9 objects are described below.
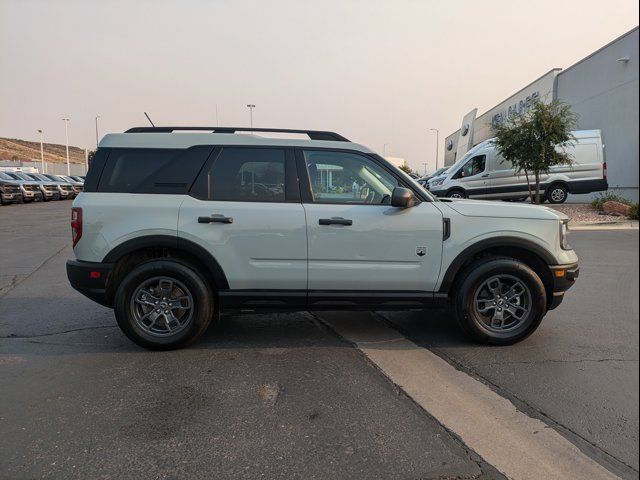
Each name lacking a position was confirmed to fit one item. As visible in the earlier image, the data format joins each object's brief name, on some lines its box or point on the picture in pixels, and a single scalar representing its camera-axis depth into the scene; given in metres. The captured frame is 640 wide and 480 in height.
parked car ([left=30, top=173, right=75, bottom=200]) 30.20
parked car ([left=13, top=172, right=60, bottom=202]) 27.70
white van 16.69
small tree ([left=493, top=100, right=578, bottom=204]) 15.57
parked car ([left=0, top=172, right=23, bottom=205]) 23.34
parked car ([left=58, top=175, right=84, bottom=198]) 33.54
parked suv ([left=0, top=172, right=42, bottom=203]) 25.17
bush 15.82
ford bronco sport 4.23
